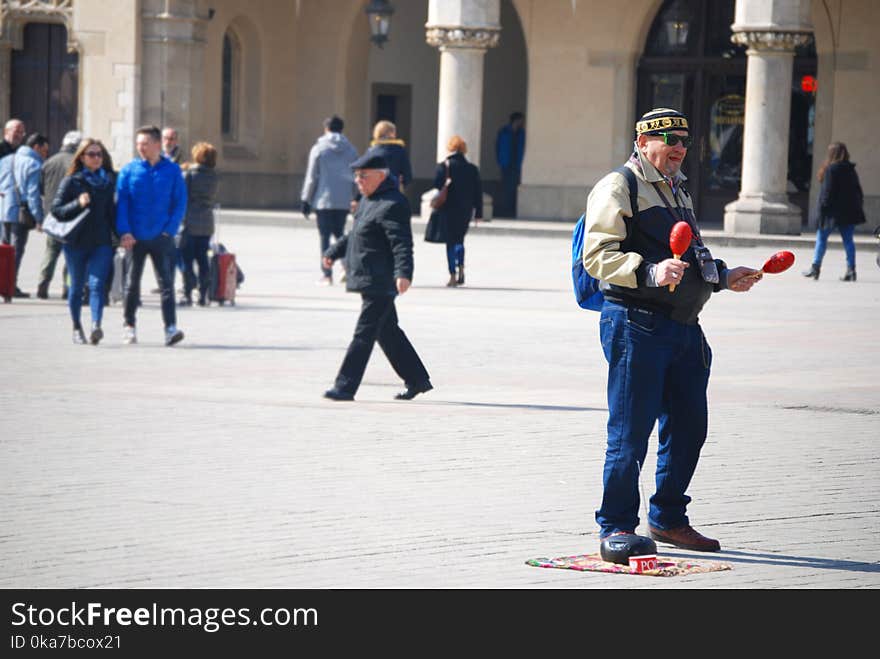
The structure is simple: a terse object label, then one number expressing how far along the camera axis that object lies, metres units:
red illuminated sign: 29.39
